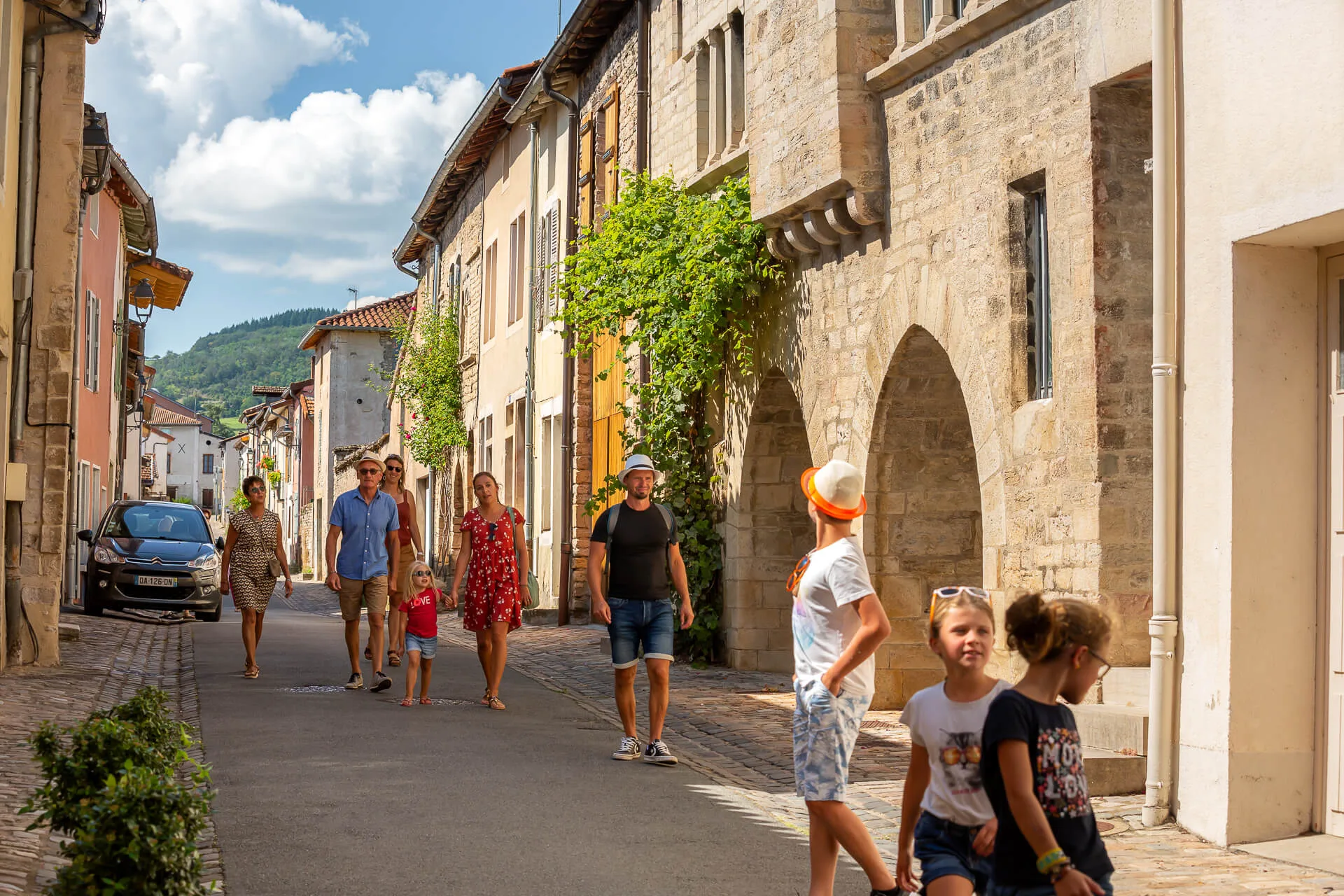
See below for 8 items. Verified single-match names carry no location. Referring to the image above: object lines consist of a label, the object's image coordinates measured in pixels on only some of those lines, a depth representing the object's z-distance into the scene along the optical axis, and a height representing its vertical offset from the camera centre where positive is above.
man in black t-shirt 8.93 -0.46
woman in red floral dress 10.88 -0.44
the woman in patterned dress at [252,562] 12.77 -0.43
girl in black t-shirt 3.53 -0.51
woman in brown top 12.34 -0.14
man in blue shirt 12.05 -0.32
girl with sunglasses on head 4.00 -0.58
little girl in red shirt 11.16 -0.80
